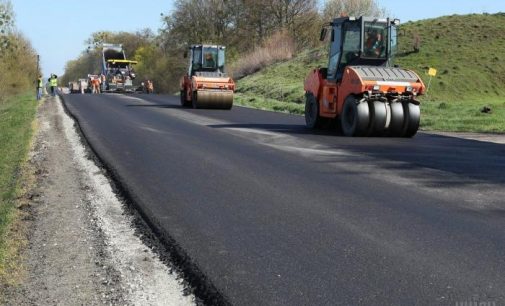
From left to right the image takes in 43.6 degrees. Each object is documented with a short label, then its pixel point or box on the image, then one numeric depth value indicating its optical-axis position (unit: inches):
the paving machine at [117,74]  2122.3
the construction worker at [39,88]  1471.7
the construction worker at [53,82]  1694.1
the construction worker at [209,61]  1079.6
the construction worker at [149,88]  2332.9
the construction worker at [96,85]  2181.3
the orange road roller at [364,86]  595.8
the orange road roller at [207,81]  1020.5
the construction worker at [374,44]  640.4
